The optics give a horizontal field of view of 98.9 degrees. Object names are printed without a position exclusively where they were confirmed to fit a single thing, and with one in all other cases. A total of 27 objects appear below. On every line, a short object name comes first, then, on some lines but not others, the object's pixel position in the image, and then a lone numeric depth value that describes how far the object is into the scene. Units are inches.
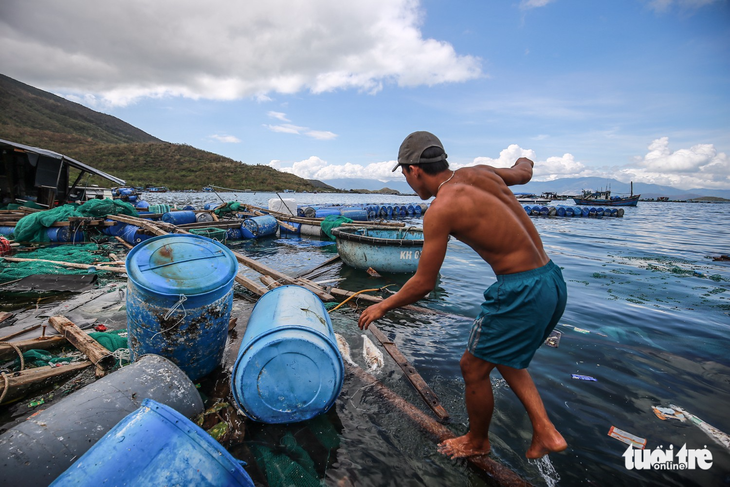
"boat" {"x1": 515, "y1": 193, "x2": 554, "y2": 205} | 3334.2
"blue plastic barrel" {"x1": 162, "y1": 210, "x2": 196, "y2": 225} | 622.9
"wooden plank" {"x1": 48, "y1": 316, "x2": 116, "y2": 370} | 145.9
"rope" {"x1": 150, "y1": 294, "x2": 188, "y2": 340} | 123.6
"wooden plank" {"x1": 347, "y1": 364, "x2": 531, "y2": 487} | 105.9
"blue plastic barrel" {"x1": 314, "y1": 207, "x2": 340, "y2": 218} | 840.9
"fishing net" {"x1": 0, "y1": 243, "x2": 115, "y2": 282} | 288.8
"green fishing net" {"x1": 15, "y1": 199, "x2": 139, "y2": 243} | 414.0
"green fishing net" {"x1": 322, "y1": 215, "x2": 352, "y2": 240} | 644.7
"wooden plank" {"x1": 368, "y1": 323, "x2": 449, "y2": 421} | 139.0
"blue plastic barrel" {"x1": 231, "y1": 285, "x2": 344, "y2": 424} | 114.7
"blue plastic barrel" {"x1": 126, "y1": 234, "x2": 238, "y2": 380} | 124.4
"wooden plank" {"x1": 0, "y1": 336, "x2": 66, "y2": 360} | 146.8
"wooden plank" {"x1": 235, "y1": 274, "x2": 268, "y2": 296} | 252.3
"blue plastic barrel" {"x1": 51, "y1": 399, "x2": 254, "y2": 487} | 59.9
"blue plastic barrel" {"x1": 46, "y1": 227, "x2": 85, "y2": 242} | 434.3
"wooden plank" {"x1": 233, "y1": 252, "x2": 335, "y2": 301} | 267.1
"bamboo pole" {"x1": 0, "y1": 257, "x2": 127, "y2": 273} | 305.5
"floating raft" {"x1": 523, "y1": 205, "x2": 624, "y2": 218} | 1686.8
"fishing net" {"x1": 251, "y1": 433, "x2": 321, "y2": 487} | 103.3
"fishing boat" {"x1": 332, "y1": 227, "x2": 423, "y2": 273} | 376.8
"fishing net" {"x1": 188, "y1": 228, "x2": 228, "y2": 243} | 507.0
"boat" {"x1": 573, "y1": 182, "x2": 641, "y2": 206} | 2325.2
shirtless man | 98.0
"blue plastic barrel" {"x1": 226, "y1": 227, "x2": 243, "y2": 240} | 640.4
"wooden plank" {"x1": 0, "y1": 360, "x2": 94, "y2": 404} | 125.0
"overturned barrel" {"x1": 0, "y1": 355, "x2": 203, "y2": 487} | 74.8
